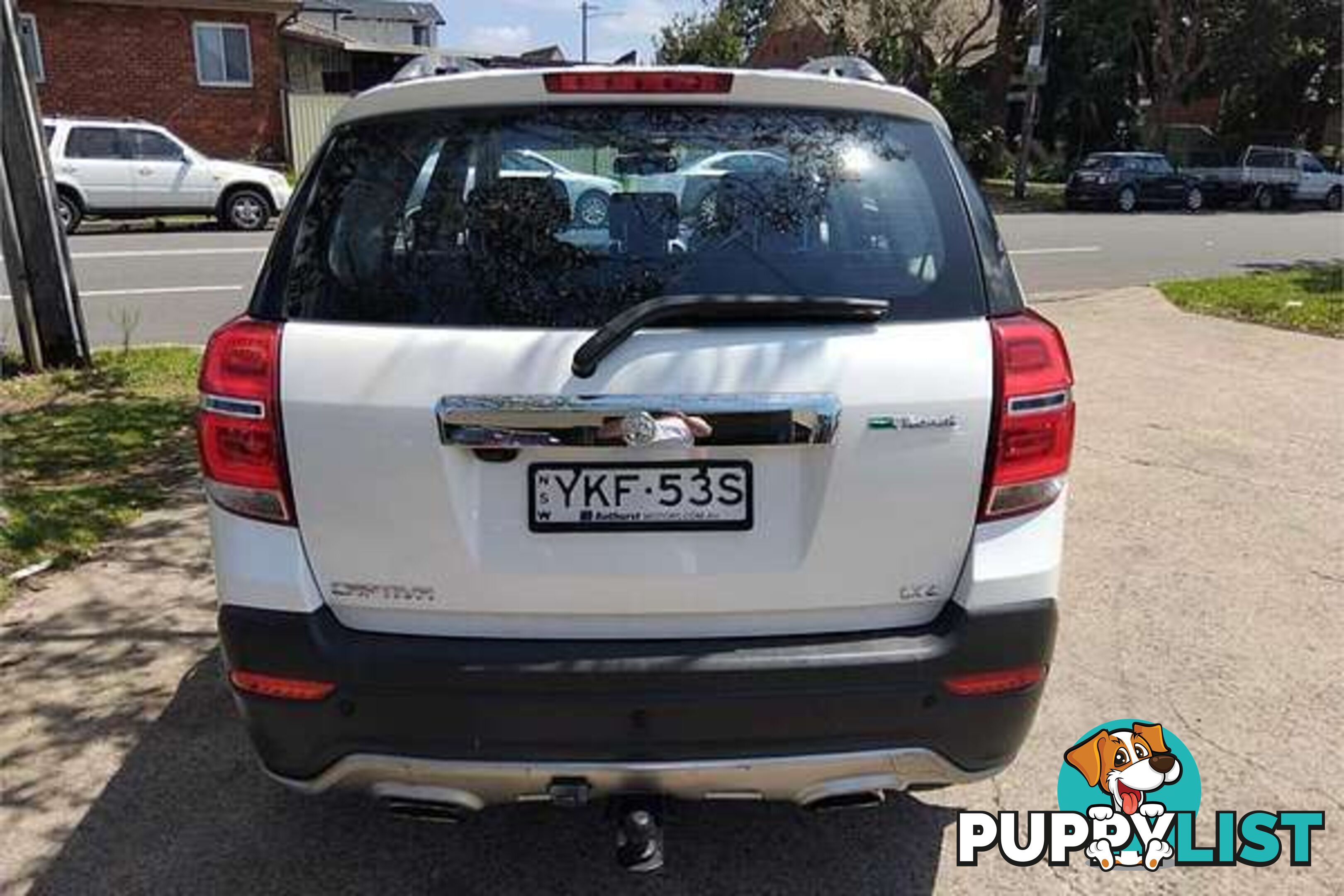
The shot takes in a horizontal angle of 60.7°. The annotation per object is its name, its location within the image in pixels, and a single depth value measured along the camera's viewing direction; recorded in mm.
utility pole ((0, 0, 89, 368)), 7352
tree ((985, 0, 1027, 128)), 34781
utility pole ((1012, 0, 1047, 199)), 28500
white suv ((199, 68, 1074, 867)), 2271
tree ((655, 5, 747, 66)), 50812
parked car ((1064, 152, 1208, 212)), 28312
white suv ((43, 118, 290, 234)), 17828
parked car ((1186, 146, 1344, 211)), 31703
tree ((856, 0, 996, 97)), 31625
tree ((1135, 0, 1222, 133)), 35406
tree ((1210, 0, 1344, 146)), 35312
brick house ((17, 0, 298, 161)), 24812
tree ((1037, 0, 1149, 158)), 37781
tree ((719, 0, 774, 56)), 51438
